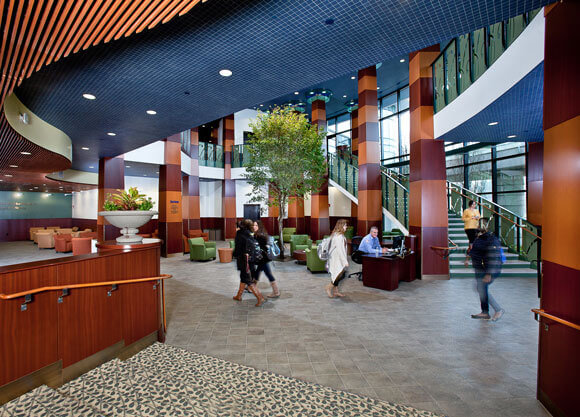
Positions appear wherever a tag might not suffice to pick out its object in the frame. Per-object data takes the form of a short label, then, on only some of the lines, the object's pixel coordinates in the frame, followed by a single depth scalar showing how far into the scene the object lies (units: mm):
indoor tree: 10172
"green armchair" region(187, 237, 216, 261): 10750
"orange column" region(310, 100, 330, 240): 14773
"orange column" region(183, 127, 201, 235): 15891
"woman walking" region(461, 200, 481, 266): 7832
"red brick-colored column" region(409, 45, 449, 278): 7727
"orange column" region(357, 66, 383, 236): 10805
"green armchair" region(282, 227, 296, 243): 15669
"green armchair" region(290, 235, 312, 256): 11566
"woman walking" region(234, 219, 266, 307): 5695
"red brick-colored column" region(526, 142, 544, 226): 8922
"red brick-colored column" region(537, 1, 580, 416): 2418
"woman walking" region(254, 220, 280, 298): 6074
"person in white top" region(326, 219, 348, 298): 6105
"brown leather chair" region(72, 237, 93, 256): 11227
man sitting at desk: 7121
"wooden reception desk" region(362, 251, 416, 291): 6727
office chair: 7812
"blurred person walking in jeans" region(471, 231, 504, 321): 4648
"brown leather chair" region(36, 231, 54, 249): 14773
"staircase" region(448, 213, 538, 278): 7871
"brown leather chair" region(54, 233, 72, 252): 13303
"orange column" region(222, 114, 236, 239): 18094
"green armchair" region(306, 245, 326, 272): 8656
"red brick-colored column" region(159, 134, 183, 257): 11852
